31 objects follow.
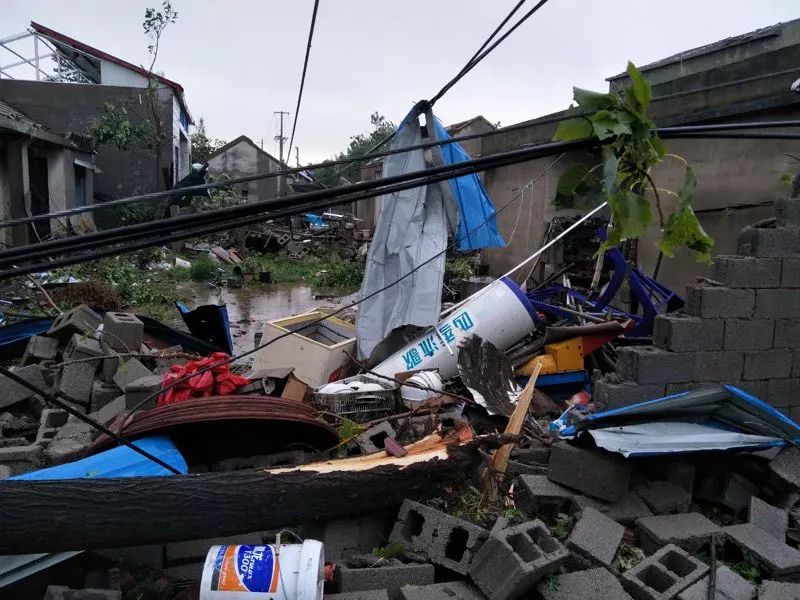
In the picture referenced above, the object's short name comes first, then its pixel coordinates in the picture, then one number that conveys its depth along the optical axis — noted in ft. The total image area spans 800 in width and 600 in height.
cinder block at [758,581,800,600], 9.78
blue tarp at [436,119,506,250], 21.56
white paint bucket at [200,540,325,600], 8.65
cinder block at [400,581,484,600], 9.55
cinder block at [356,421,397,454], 15.61
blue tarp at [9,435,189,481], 11.85
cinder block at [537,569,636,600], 9.67
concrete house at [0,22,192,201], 59.72
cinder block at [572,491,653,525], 12.13
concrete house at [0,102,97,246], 43.47
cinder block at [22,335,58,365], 22.27
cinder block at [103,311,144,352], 22.07
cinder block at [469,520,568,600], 9.48
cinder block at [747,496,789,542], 11.81
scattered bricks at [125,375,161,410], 17.39
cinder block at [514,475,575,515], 12.41
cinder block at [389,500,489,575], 10.80
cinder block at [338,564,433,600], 9.86
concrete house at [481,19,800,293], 23.95
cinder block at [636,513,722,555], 11.18
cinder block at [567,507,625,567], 10.54
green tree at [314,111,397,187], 175.63
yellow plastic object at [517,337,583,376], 20.18
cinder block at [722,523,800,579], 10.59
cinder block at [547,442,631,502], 12.31
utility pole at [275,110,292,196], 148.31
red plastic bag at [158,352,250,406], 16.78
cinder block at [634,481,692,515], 12.43
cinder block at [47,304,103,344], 23.13
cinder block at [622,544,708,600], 9.86
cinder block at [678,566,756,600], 9.81
